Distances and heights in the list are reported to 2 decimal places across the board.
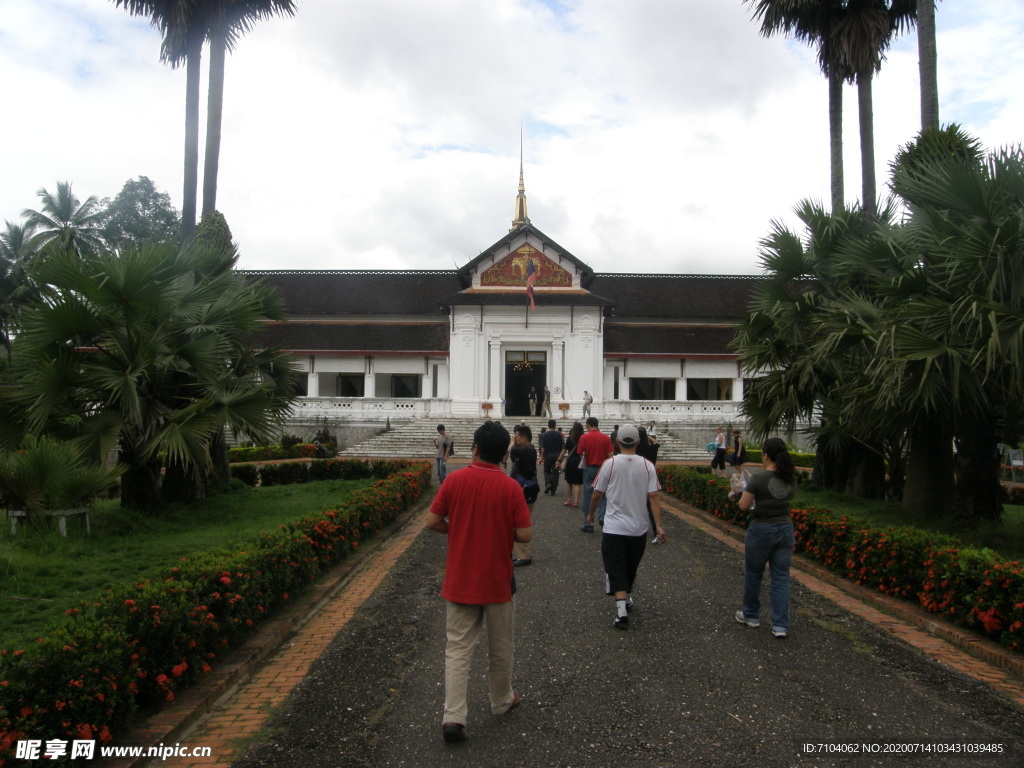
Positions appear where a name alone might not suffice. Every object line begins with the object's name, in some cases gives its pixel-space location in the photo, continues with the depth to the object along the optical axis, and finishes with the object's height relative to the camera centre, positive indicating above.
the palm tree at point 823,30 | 16.36 +8.63
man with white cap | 5.83 -0.79
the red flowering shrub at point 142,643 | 3.42 -1.29
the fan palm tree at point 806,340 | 11.45 +1.24
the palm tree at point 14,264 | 35.19 +7.32
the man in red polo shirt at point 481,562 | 3.92 -0.78
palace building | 31.98 +2.99
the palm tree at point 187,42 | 14.08 +7.15
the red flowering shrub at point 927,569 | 5.47 -1.32
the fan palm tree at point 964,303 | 7.38 +1.17
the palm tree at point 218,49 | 14.12 +7.16
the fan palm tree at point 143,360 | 8.31 +0.61
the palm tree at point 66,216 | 39.03 +10.14
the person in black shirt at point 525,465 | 9.19 -0.62
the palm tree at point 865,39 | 15.83 +7.99
